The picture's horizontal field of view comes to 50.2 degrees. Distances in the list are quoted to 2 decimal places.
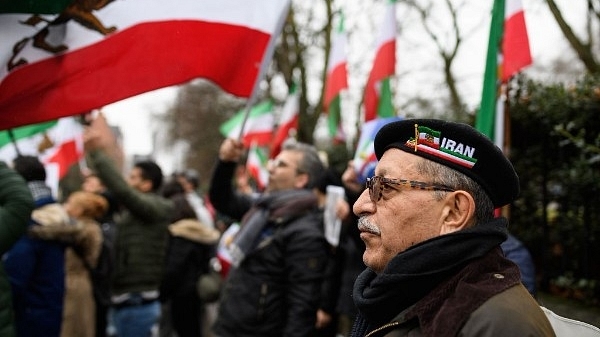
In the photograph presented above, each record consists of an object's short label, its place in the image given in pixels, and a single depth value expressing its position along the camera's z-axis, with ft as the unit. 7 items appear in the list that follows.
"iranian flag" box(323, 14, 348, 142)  22.98
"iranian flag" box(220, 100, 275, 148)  27.32
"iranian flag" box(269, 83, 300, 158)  25.43
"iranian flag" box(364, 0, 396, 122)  17.47
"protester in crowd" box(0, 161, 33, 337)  10.53
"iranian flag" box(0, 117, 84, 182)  18.01
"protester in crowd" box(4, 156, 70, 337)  13.51
